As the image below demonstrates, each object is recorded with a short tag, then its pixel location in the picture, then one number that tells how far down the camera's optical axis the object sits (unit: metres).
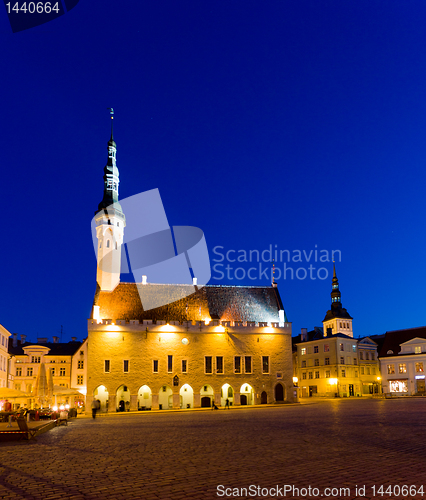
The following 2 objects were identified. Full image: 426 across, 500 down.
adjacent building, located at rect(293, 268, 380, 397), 66.19
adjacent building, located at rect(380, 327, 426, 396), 63.03
